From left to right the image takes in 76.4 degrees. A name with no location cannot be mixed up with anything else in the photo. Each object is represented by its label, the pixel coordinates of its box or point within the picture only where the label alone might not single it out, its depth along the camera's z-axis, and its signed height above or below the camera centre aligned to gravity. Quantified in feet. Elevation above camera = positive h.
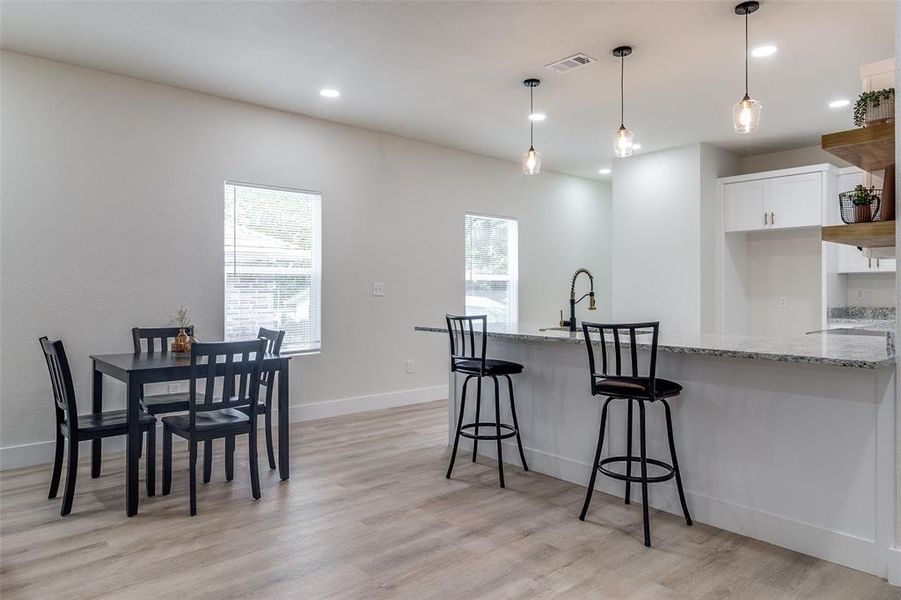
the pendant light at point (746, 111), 10.26 +3.47
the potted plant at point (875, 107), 7.57 +2.65
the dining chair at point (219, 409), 9.91 -1.88
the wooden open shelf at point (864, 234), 7.63 +0.96
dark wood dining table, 9.73 -1.33
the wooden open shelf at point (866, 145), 7.57 +2.17
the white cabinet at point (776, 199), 18.22 +3.52
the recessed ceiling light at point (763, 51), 12.04 +5.39
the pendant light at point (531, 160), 13.46 +3.42
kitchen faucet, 12.12 -0.33
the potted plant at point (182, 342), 12.30 -0.81
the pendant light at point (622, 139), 11.78 +3.41
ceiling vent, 12.39 +5.36
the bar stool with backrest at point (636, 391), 8.73 -1.37
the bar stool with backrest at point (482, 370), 11.48 -1.35
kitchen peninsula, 7.60 -2.02
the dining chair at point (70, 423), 9.68 -2.12
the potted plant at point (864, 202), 7.82 +1.40
